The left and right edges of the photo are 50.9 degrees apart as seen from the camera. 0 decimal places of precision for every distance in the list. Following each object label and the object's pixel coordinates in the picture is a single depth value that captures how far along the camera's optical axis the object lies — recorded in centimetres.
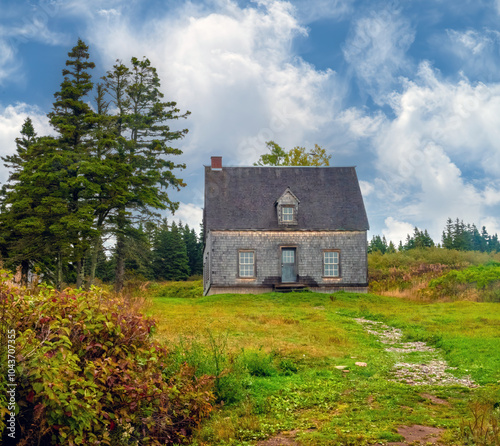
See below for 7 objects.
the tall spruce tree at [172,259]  6481
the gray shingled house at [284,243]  3250
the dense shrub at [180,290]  4259
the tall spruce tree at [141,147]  3447
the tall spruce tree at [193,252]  7175
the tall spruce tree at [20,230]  2936
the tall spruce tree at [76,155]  2955
